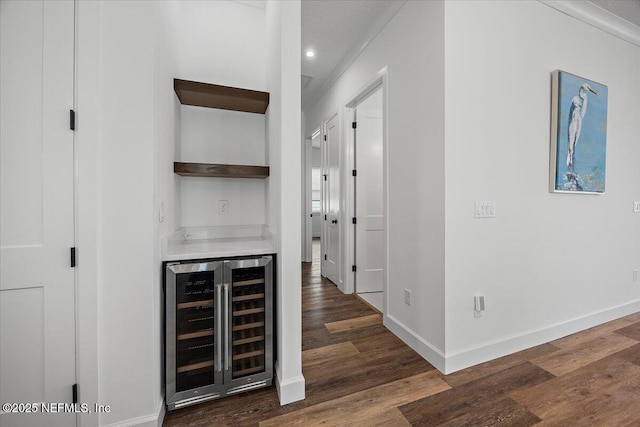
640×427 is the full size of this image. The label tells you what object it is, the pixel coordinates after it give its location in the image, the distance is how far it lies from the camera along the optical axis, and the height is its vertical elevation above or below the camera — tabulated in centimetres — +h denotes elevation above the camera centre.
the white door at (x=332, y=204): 391 +11
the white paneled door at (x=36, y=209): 117 +0
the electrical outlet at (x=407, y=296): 229 -75
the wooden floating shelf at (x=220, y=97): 182 +84
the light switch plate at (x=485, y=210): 201 +1
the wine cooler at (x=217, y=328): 154 -72
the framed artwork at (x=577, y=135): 229 +71
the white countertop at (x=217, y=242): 158 -24
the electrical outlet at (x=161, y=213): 149 -2
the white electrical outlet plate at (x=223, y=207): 221 +3
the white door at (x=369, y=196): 359 +20
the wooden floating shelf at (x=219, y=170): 181 +29
